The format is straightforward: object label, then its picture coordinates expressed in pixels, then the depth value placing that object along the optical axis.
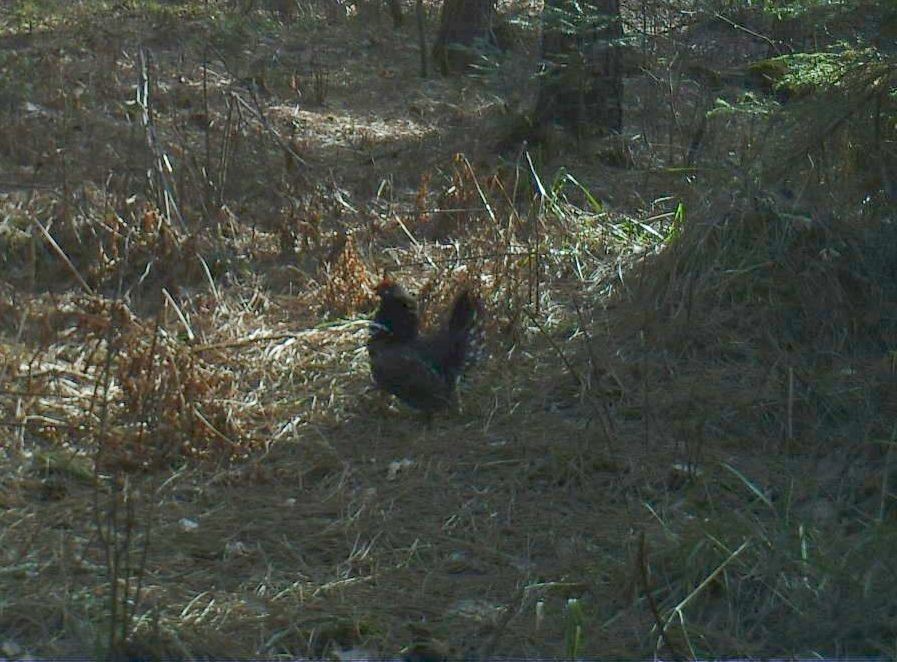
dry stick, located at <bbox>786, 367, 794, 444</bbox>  5.77
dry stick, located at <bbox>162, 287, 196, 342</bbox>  6.95
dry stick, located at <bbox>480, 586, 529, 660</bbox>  3.99
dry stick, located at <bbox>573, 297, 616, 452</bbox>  5.50
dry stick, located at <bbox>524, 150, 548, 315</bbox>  7.38
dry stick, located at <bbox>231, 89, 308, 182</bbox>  8.51
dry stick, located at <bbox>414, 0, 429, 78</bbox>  13.91
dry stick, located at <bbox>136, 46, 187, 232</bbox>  7.93
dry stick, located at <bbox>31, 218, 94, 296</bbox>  7.13
